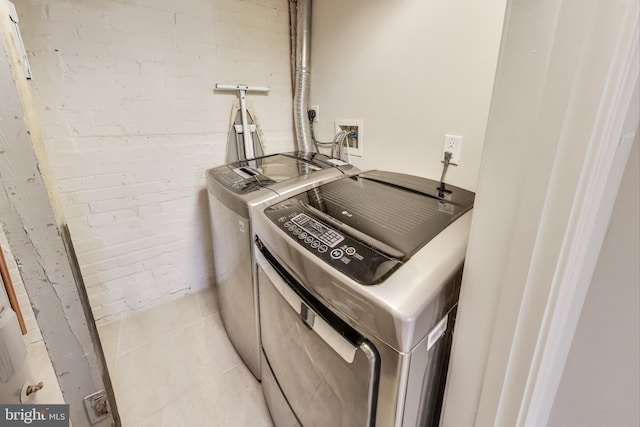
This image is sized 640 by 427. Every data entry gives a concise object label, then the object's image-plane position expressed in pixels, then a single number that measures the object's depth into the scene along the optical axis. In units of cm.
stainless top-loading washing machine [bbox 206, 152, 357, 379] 111
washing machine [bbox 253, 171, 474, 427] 53
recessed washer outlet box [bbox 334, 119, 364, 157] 157
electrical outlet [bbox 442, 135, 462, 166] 112
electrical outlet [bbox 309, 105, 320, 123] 183
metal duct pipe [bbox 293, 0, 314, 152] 167
